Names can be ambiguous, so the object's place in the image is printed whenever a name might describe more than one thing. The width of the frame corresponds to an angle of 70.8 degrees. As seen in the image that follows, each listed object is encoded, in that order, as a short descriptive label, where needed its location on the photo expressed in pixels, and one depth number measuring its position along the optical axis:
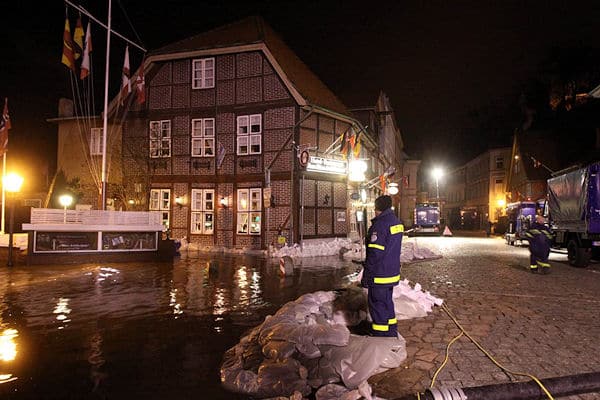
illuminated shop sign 20.98
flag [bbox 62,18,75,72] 16.77
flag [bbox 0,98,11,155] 20.42
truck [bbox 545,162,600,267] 14.58
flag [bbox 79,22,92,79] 17.22
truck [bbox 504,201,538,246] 25.97
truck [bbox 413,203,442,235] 41.03
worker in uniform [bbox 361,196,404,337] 5.55
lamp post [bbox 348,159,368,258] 23.41
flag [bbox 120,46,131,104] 18.64
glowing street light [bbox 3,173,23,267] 15.01
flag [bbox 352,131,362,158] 22.39
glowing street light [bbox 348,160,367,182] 23.41
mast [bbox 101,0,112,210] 17.23
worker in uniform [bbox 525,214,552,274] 12.84
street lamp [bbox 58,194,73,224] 21.58
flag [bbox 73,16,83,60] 17.08
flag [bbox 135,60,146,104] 19.75
